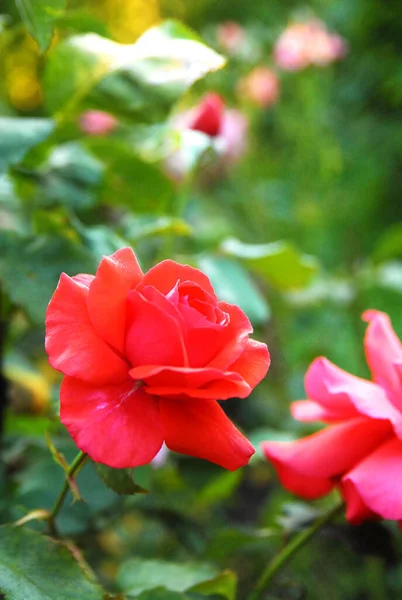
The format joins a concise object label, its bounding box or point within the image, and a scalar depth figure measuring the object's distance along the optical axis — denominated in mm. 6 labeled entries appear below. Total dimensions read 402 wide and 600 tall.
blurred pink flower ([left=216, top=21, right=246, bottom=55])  1855
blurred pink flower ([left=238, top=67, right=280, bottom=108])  1824
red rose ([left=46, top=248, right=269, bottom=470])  269
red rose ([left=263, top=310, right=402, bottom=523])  326
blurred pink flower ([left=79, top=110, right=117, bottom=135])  966
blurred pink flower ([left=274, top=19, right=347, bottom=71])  1706
